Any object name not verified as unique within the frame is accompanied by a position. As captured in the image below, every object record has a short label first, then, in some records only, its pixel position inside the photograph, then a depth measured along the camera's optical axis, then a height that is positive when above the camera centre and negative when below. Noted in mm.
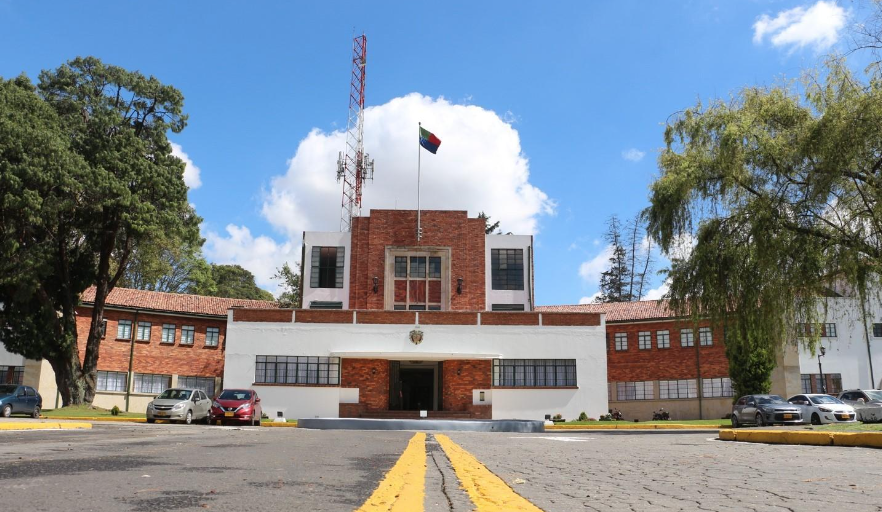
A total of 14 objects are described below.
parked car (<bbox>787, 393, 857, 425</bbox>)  28688 -766
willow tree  19672 +5513
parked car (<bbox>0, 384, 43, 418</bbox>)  29906 -853
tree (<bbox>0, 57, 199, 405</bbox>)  31703 +8199
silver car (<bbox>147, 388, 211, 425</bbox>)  27328 -902
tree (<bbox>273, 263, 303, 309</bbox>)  68062 +9386
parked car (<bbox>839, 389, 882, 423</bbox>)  30750 -474
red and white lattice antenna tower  50144 +15054
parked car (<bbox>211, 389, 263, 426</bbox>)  27781 -908
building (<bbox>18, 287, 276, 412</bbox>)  43719 +2116
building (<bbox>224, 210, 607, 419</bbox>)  36500 +1285
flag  44250 +14651
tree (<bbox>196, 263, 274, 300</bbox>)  70812 +9844
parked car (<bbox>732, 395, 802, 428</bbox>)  27984 -807
